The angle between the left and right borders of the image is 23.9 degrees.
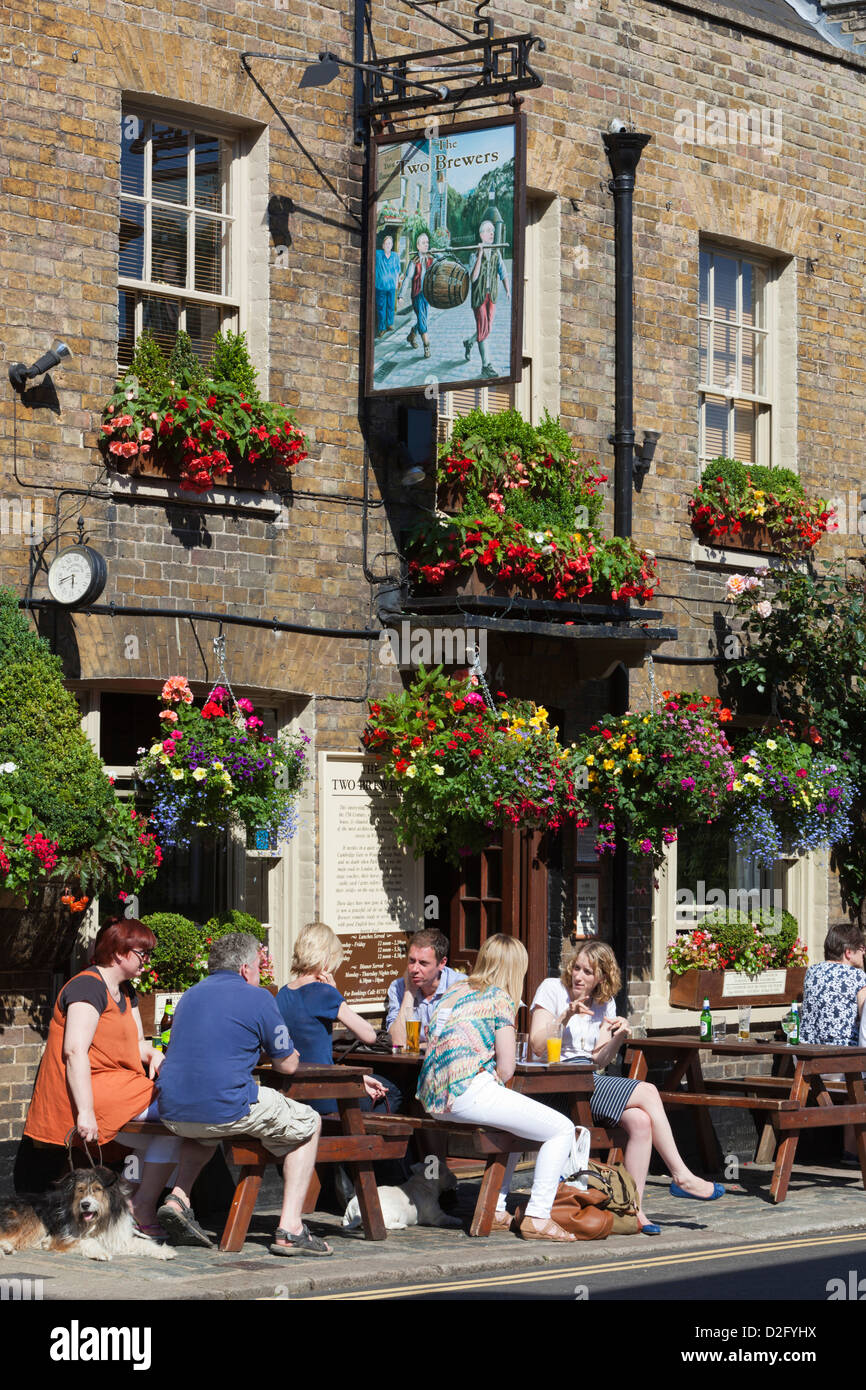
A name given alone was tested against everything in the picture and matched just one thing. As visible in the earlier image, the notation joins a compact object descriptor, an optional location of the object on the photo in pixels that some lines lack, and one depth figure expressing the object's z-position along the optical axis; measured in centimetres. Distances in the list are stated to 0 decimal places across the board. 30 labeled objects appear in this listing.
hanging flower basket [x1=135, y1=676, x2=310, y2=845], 1125
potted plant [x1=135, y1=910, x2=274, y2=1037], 1125
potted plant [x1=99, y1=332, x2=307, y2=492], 1145
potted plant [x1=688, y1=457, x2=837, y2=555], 1508
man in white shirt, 1135
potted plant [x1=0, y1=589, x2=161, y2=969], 995
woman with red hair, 985
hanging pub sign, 1191
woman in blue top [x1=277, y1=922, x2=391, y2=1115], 1060
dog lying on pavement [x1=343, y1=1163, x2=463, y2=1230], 1063
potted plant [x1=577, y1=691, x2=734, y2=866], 1317
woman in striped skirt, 1117
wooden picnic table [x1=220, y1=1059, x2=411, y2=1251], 958
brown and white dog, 930
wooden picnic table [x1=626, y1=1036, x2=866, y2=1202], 1185
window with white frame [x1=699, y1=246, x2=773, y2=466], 1552
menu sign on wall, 1253
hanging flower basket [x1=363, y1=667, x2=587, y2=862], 1218
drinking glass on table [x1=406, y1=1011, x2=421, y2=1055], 1104
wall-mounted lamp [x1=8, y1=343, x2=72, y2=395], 1098
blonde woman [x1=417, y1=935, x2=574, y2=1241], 1022
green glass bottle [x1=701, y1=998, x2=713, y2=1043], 1300
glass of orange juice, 1115
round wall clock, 1069
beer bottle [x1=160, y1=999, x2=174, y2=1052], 1117
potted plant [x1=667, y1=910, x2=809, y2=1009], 1461
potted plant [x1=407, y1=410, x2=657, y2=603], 1280
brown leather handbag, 1028
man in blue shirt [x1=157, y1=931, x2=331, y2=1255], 942
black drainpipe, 1435
